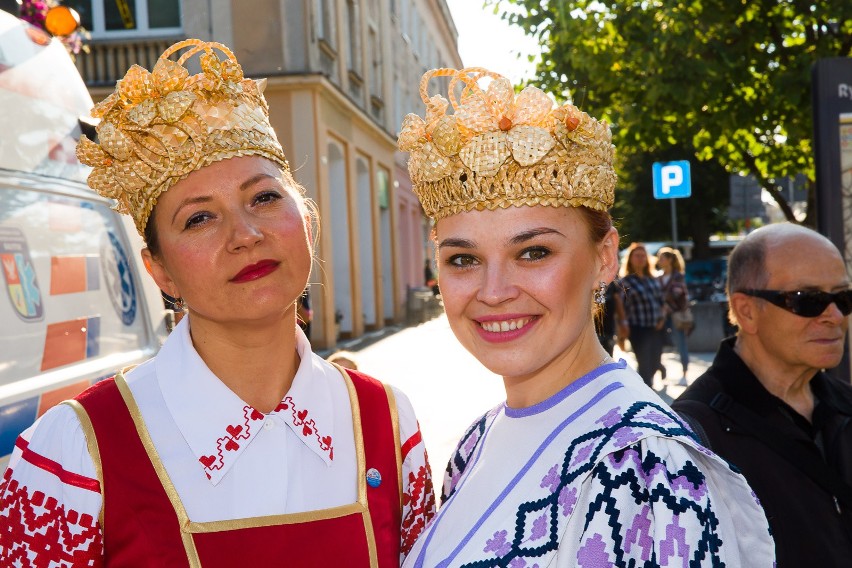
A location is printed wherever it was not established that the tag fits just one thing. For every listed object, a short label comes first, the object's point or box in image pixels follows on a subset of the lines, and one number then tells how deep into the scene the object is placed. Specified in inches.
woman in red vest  74.9
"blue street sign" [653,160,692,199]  429.1
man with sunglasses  102.2
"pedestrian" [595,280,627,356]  366.9
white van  115.4
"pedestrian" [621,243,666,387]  361.7
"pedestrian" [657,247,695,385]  408.2
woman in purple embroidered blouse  64.4
